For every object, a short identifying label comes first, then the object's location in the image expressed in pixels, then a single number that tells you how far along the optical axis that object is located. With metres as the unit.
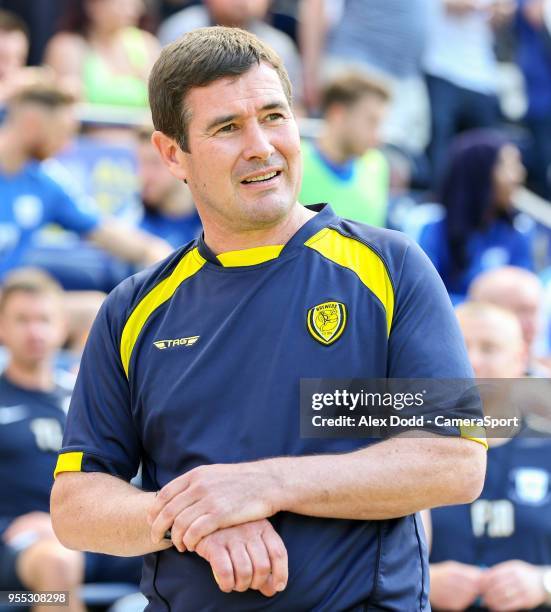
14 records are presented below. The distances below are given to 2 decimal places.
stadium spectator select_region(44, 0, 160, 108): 16.11
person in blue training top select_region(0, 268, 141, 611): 9.25
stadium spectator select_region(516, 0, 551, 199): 19.23
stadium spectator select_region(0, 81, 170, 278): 13.26
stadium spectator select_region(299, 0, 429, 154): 17.50
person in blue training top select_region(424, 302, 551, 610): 8.79
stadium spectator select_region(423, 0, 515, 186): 18.37
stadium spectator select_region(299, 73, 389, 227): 15.10
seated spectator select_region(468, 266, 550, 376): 11.74
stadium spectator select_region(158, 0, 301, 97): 16.53
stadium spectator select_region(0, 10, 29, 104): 15.09
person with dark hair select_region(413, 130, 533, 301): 14.18
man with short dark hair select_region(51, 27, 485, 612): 4.31
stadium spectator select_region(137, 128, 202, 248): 13.95
